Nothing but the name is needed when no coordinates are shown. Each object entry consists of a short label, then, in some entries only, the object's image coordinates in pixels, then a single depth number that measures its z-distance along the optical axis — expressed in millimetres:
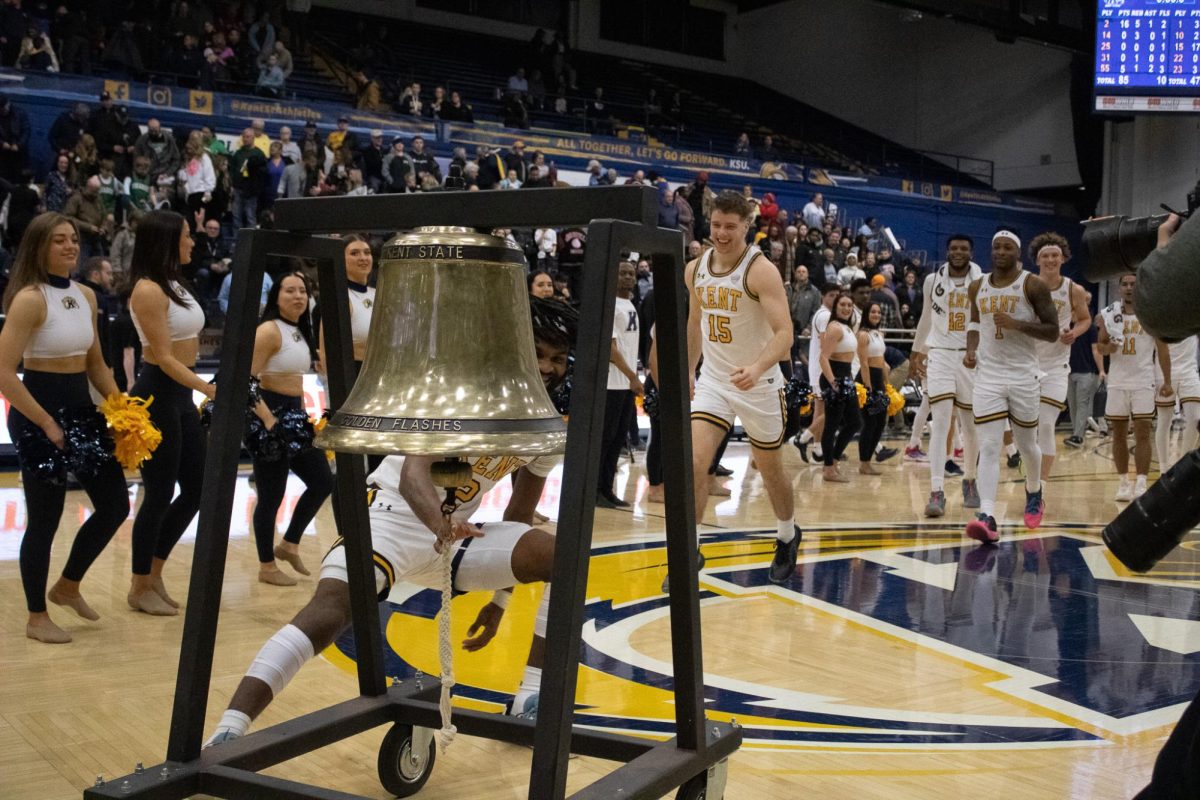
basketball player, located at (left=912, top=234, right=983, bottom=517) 9266
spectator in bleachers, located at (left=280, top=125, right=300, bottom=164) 16547
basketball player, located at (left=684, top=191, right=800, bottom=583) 6277
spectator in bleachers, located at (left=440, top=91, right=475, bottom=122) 21297
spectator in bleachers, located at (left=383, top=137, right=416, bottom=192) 17438
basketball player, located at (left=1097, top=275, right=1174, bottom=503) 10406
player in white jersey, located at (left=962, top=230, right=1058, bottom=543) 7957
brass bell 2588
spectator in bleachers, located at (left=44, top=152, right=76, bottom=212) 14172
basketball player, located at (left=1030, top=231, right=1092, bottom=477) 9141
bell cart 2543
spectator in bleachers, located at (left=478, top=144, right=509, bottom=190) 18047
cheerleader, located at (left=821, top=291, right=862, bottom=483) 11797
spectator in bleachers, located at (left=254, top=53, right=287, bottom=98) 19330
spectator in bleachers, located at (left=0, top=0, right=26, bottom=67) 16891
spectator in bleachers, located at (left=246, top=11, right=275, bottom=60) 20297
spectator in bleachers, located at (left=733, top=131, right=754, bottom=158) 25623
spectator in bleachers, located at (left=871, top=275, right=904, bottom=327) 19109
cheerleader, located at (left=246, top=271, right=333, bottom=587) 6266
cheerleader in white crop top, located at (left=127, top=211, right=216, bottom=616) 5566
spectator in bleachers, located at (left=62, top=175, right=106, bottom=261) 13625
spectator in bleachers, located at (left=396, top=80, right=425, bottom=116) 20531
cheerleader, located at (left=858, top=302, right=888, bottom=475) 12438
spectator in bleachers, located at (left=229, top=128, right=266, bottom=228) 15852
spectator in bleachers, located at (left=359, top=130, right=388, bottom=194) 17562
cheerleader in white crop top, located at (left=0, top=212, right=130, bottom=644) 5199
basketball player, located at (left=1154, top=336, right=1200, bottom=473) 10008
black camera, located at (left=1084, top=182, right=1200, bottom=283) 2605
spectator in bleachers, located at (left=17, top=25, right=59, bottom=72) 16766
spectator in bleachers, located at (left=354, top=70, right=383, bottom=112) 21500
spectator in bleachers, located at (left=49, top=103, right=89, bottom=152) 15039
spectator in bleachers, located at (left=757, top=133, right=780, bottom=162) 26406
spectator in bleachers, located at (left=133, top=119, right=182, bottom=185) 15141
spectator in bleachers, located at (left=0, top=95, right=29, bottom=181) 14828
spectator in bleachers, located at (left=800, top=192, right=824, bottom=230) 22797
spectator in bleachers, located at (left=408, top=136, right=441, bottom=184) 17609
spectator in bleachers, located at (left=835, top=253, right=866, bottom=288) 20516
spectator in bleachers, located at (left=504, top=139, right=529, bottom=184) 18531
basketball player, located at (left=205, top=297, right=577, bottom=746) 3281
